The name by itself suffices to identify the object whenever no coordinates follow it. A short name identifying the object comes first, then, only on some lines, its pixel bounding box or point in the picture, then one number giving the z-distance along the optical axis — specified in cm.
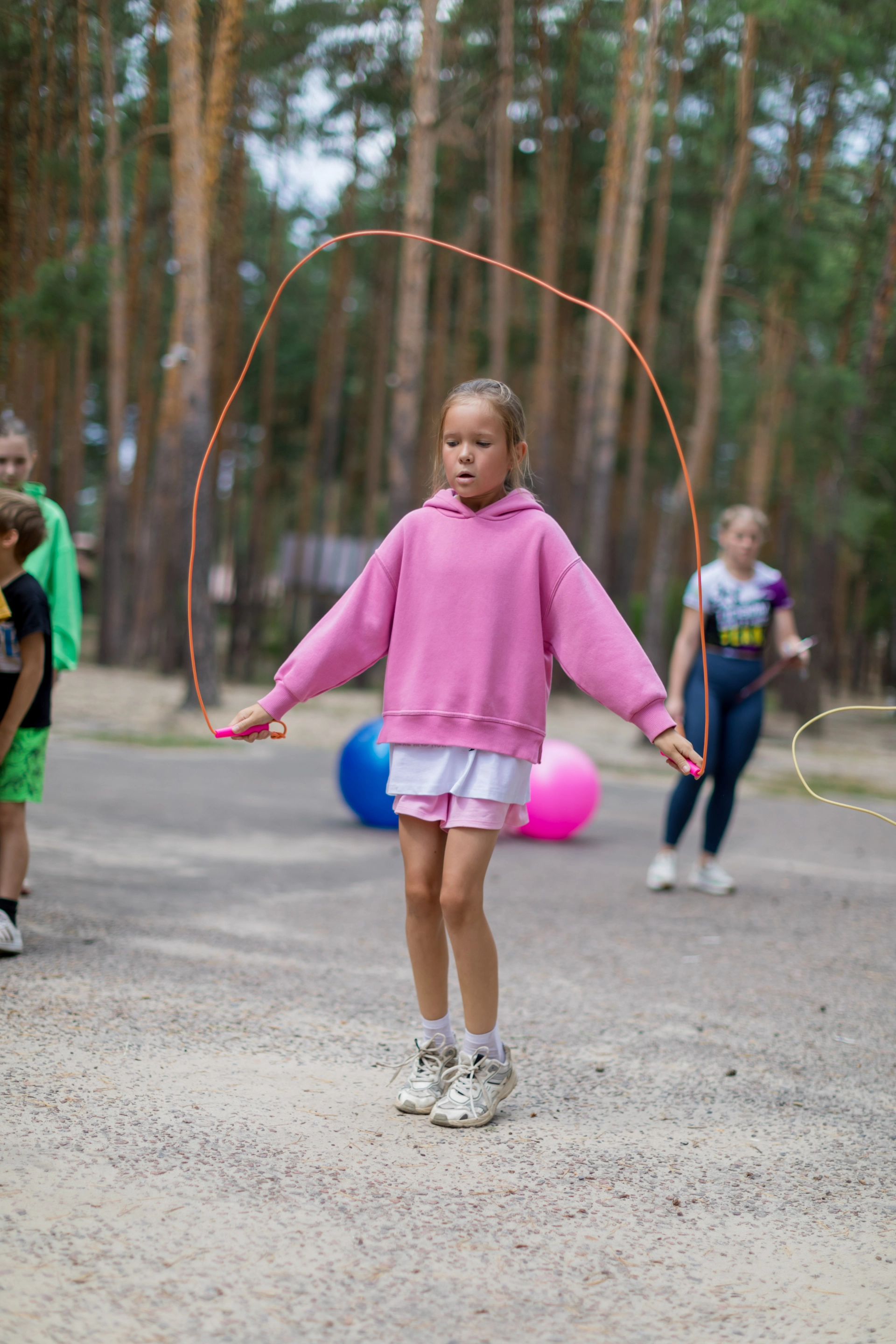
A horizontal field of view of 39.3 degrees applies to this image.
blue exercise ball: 870
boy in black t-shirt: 458
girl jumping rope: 333
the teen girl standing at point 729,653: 691
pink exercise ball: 864
